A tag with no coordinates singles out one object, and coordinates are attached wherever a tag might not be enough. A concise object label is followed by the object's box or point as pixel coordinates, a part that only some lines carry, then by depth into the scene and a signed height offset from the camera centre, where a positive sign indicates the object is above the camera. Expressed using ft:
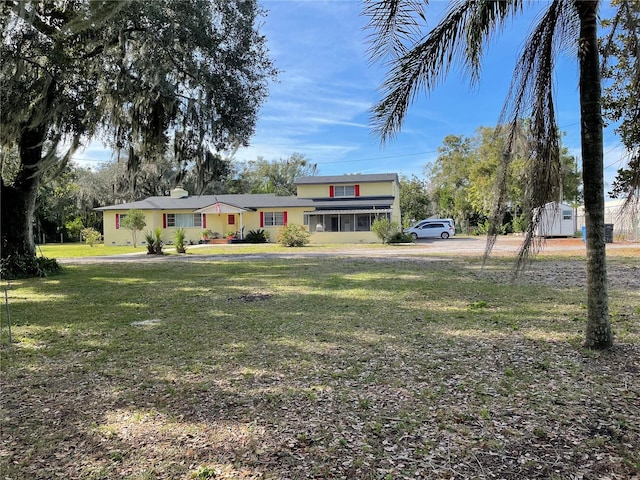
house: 92.58 +4.80
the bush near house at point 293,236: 76.30 -0.88
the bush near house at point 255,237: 90.84 -1.12
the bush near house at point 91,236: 88.38 -0.04
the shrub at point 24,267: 35.68 -2.65
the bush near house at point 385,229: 80.59 +0.02
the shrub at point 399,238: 81.92 -1.94
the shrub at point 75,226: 113.60 +2.82
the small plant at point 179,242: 63.98 -1.30
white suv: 101.81 -0.31
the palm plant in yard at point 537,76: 12.55 +4.95
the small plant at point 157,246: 62.89 -1.82
